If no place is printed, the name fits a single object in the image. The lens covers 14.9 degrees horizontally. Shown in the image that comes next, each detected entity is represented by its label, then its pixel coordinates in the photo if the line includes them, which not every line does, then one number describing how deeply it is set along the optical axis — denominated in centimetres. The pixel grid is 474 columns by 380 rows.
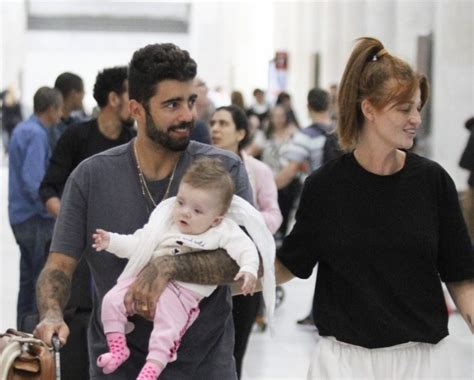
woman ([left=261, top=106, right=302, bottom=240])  1752
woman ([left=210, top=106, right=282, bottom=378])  933
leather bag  471
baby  512
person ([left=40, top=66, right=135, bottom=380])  1000
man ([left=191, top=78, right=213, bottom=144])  1093
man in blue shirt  1263
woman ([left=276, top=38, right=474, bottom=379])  540
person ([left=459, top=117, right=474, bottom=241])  1443
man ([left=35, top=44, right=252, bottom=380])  534
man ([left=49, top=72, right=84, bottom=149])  1438
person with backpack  1446
